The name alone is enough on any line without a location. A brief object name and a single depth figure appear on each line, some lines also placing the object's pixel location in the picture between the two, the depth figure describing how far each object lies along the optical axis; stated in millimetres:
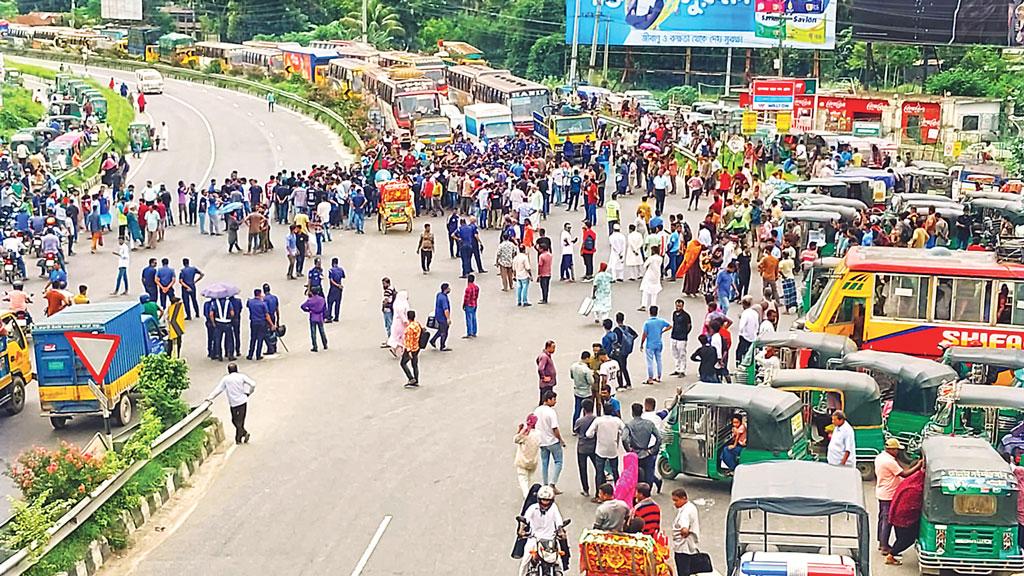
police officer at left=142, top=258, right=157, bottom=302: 27781
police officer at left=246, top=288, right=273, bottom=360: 24906
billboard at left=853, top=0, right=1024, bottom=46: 65812
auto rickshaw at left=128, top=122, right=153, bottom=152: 61406
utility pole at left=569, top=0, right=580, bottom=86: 80312
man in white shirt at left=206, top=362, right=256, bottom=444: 20094
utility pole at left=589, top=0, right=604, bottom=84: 81375
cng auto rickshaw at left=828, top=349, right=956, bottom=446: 18188
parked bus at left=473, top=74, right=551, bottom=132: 59031
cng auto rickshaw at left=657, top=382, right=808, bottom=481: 17062
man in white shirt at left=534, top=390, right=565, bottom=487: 17156
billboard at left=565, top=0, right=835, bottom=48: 76688
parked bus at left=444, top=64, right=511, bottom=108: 69500
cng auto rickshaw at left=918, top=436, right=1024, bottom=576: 14328
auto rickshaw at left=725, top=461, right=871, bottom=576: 13391
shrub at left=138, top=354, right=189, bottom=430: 19547
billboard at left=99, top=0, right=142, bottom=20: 124500
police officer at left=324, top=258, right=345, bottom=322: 27422
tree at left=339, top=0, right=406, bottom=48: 114062
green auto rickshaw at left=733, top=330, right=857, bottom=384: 19875
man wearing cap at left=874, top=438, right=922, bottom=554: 15289
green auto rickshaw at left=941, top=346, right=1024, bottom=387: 19344
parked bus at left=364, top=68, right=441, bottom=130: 59688
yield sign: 20469
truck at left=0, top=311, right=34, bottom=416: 21828
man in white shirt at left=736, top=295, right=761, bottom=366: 22844
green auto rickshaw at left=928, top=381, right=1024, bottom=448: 17203
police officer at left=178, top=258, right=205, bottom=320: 27422
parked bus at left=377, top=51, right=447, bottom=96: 75312
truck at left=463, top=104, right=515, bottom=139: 55000
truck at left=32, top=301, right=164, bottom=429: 20719
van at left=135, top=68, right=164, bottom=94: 89188
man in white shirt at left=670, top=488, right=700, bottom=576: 14227
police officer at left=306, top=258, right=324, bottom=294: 26166
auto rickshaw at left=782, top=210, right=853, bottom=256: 30281
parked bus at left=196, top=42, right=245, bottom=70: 100812
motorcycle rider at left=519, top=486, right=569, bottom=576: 14188
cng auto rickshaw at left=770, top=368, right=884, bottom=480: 17875
